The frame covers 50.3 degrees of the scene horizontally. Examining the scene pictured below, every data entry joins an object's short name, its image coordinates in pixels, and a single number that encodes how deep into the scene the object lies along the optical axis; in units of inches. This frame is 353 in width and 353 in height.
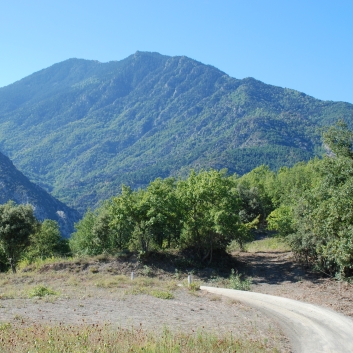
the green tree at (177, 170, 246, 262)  1333.7
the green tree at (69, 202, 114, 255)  1590.8
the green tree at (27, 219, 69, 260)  1999.3
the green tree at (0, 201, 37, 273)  1338.6
